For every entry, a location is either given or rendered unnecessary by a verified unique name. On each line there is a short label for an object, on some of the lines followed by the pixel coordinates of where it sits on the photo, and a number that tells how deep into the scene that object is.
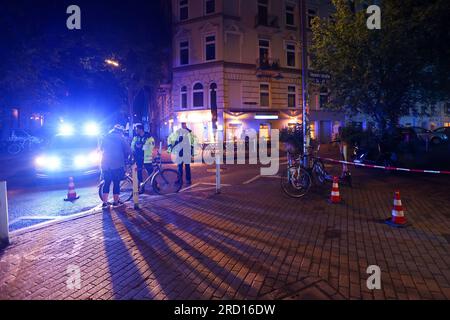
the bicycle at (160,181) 9.33
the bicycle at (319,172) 9.88
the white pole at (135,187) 7.66
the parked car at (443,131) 25.07
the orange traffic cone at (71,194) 8.92
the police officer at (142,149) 10.25
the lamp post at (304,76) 9.95
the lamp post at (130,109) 31.02
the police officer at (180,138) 10.12
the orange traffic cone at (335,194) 7.97
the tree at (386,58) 11.88
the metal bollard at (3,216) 5.42
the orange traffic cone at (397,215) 6.13
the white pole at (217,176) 9.25
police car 11.09
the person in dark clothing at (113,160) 7.79
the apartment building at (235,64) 26.80
